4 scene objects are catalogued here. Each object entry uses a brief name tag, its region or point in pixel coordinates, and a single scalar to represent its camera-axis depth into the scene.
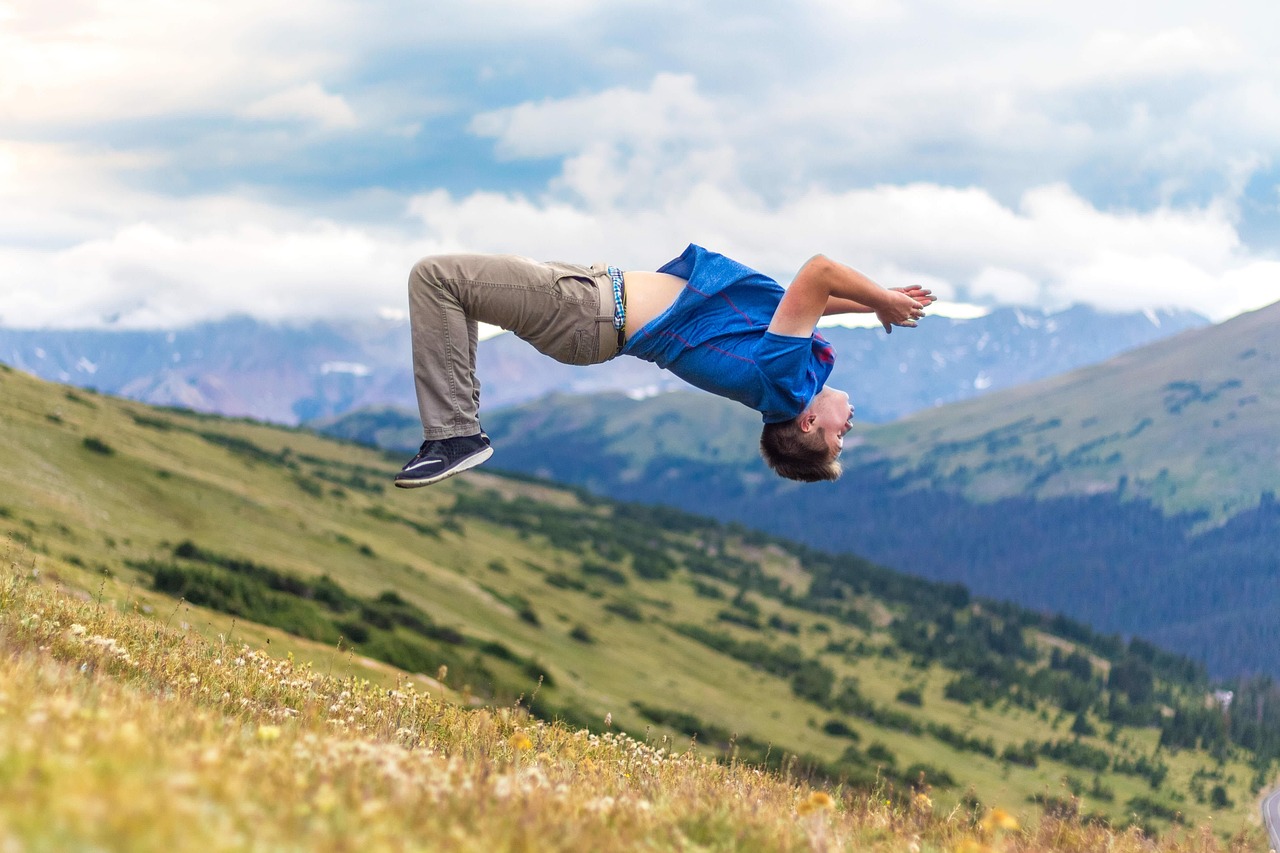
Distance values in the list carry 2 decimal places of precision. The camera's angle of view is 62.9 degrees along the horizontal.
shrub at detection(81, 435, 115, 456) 72.00
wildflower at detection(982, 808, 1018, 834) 5.77
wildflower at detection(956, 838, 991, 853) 6.25
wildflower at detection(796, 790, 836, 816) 6.97
